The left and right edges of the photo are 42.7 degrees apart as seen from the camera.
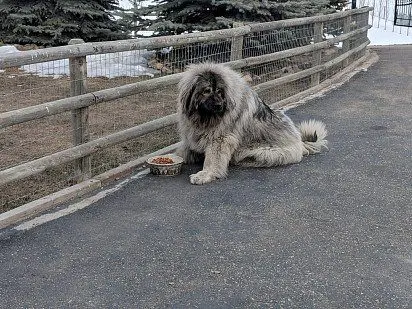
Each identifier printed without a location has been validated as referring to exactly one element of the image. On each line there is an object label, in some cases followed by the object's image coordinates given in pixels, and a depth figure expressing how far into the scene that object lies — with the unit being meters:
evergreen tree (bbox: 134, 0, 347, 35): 9.90
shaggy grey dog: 5.60
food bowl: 5.71
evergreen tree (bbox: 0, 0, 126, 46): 10.90
